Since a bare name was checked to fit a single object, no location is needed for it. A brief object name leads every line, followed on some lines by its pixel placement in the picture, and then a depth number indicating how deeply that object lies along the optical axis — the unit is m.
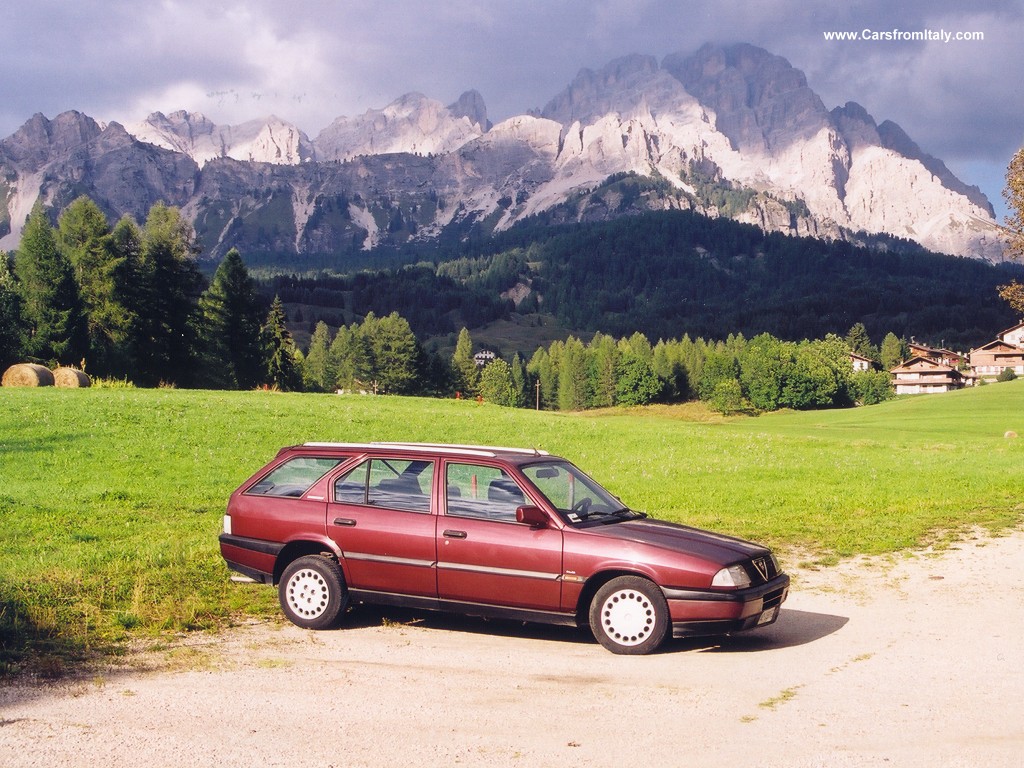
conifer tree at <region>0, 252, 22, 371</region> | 56.50
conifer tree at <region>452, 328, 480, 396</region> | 153.38
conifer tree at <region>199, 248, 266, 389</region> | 70.81
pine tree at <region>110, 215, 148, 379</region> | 62.81
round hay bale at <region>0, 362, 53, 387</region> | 41.97
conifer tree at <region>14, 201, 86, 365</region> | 59.16
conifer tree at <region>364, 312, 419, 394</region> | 136.50
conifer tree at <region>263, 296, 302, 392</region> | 84.12
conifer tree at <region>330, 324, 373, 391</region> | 146.62
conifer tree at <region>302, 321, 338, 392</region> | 163.25
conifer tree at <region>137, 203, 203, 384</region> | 65.00
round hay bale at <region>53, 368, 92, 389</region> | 43.69
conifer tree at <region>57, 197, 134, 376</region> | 62.53
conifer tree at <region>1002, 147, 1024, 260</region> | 33.59
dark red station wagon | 9.58
